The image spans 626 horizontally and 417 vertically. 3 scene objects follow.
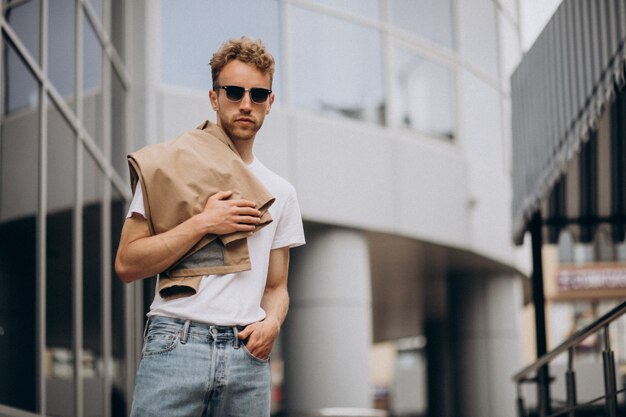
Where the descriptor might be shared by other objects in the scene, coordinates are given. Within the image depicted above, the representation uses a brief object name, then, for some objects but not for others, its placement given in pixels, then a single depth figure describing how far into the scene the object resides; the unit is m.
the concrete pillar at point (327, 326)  13.27
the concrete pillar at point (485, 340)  17.92
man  2.64
